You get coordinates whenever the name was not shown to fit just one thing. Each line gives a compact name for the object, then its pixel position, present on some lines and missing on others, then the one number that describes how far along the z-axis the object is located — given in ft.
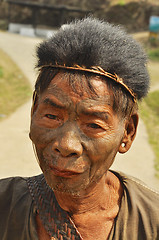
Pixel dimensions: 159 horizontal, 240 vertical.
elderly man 3.92
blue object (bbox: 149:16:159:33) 46.87
